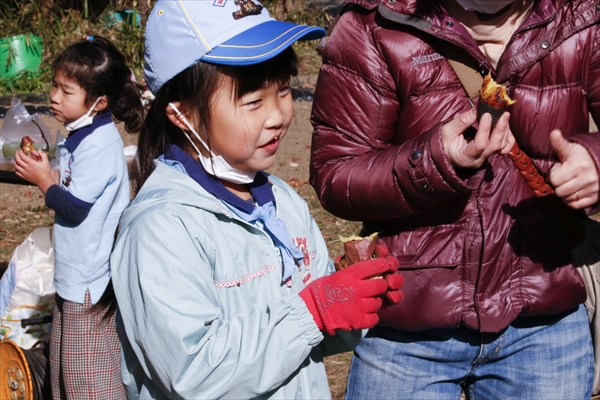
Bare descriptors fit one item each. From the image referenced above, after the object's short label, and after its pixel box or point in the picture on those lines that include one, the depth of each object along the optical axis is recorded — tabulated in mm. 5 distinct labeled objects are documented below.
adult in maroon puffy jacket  2268
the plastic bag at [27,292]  4504
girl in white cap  1867
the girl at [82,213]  3748
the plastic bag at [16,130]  4523
